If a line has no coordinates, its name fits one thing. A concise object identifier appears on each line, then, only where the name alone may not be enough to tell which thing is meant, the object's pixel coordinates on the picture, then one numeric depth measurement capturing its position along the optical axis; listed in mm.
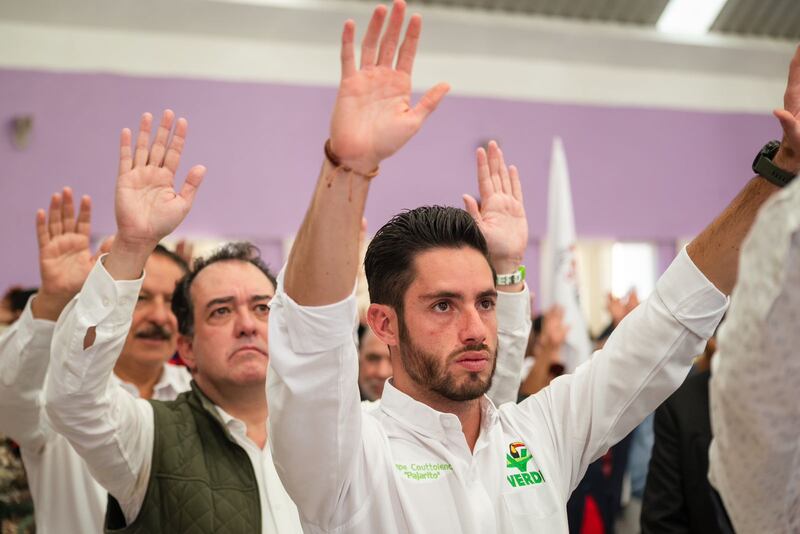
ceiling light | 6750
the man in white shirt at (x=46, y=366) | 2035
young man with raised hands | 1258
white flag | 4309
